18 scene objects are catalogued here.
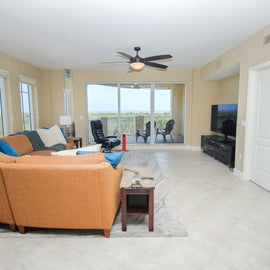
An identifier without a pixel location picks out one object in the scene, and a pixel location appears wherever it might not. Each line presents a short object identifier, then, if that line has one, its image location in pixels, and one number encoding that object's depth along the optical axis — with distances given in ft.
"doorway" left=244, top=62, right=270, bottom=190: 11.12
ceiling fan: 12.44
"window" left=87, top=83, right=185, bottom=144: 22.67
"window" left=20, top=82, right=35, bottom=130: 18.14
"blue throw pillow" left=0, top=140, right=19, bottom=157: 10.46
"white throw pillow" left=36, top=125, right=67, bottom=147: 16.10
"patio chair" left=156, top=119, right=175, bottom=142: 22.98
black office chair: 19.24
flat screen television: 15.87
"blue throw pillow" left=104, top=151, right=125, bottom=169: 7.50
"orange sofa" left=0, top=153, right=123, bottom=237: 6.30
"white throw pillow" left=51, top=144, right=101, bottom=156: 7.86
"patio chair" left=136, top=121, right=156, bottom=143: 23.07
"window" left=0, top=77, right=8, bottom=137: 15.21
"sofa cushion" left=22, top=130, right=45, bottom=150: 14.85
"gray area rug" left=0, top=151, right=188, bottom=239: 7.13
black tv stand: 15.06
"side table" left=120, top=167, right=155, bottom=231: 6.97
